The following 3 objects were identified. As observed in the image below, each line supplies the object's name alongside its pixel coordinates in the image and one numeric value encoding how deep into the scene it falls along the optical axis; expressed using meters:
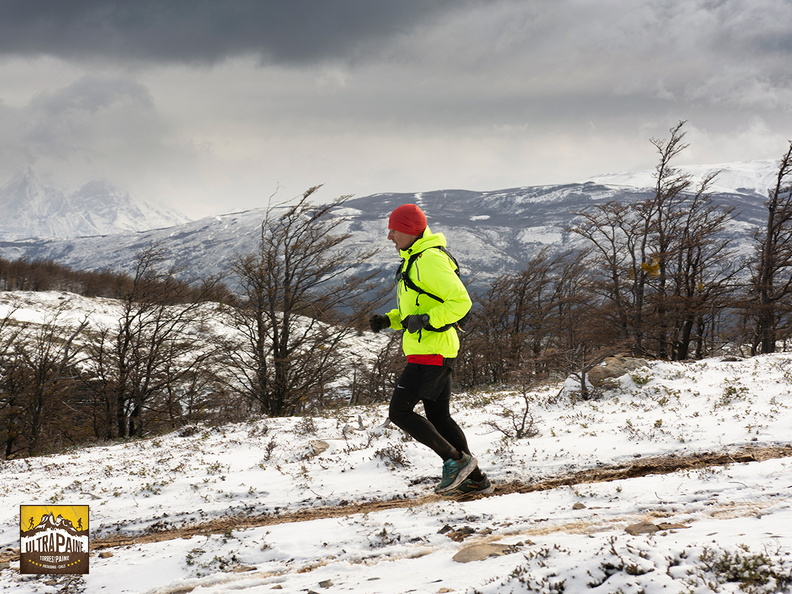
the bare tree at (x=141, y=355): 19.56
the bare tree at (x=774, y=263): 20.41
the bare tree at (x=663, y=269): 21.00
